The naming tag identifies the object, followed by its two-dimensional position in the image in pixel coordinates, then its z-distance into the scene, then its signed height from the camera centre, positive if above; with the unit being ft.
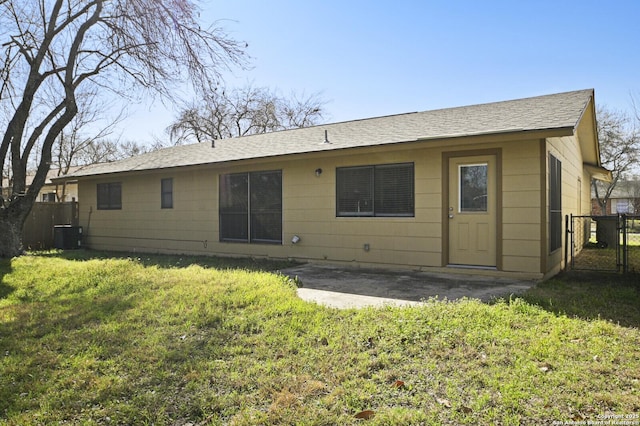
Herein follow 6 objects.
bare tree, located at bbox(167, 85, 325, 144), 90.43 +21.46
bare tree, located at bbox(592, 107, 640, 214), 76.18 +13.30
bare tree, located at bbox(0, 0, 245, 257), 29.19 +12.03
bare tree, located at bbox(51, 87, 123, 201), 66.28 +14.58
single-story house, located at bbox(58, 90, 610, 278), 21.39 +1.46
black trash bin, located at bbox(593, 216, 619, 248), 37.32 -2.03
